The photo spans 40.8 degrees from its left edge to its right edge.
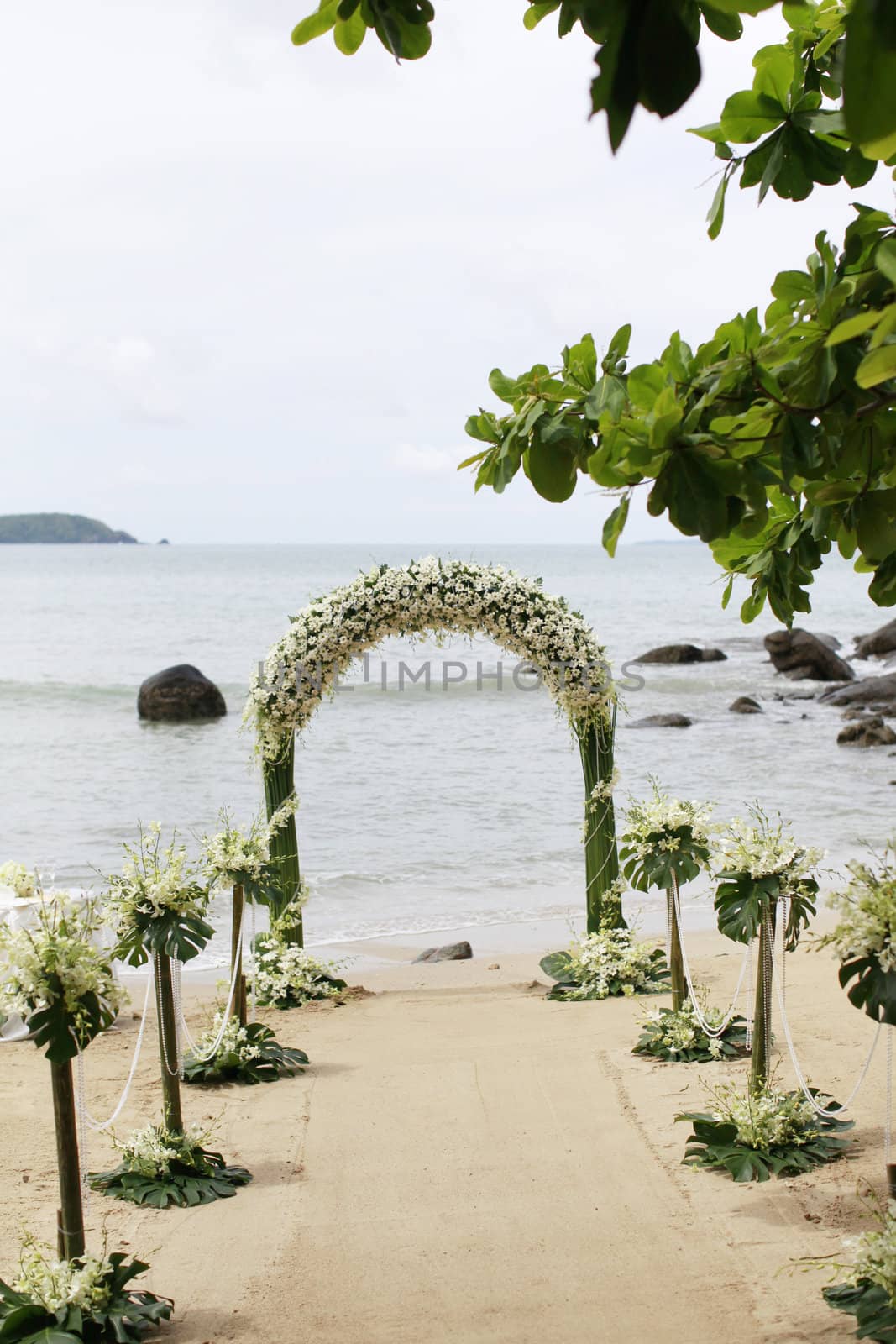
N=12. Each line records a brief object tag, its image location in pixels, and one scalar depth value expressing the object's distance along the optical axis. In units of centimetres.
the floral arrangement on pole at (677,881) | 622
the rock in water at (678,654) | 3125
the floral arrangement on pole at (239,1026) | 609
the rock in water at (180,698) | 2205
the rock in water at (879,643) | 3206
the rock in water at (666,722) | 2158
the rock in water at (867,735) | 1919
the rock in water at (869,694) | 2355
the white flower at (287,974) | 783
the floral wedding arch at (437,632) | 768
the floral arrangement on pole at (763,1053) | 481
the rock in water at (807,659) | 2717
